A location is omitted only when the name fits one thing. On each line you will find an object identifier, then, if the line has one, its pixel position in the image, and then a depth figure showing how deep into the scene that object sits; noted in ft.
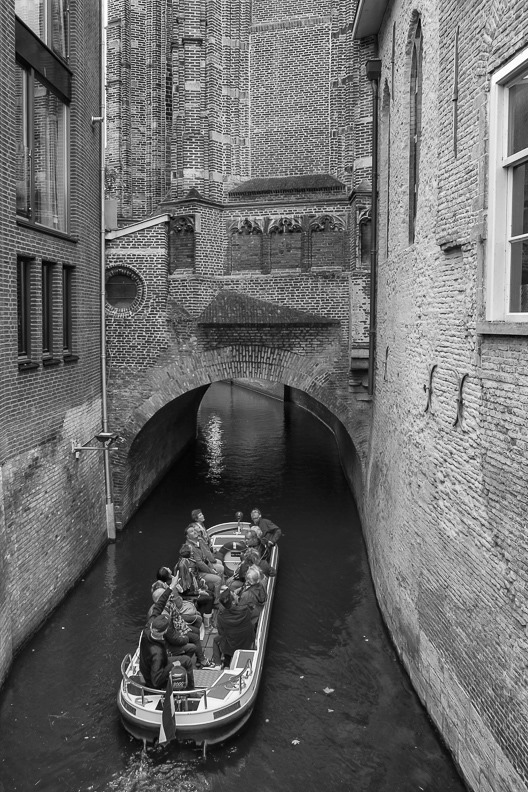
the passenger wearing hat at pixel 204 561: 35.42
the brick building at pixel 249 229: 46.80
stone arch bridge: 46.68
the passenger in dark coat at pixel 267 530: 40.55
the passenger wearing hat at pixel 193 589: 32.96
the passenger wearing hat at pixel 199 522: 38.74
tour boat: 24.02
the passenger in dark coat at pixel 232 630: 28.22
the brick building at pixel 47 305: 29.94
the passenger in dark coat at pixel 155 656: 25.36
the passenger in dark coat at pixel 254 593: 30.14
